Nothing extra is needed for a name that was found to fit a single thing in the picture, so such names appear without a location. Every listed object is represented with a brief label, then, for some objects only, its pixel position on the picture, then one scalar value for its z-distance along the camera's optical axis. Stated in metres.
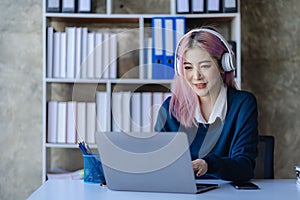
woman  1.49
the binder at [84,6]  2.87
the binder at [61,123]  2.85
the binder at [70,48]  2.85
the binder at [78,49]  2.85
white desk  1.29
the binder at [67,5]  2.85
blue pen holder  1.51
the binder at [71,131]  2.86
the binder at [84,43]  2.86
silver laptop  1.24
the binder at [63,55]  2.85
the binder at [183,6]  2.84
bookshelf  2.82
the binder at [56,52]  2.85
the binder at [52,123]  2.85
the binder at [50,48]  2.84
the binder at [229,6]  2.80
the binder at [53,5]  2.85
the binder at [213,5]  2.82
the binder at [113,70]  2.77
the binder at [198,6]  2.84
